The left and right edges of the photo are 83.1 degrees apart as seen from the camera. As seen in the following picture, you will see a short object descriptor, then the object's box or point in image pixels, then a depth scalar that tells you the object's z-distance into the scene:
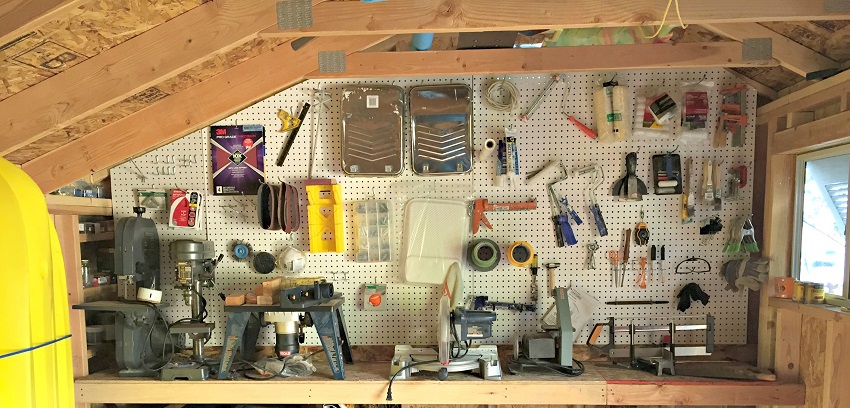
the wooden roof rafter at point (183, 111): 2.01
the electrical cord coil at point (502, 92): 2.21
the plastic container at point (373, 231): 2.28
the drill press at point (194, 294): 2.05
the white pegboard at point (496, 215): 2.22
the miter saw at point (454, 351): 2.01
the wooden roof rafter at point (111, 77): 1.57
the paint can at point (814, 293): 1.87
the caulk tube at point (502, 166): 2.23
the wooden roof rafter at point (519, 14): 1.43
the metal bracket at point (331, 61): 2.01
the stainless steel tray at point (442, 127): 2.21
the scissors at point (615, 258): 2.24
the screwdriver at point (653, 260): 2.22
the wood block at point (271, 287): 2.07
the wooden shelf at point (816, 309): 1.68
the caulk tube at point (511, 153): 2.22
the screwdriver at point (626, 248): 2.23
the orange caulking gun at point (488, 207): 2.22
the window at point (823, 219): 1.83
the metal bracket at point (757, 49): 1.83
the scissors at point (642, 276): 2.24
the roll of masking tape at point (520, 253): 2.19
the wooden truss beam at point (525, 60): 2.00
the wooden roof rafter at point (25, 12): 1.20
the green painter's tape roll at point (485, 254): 2.18
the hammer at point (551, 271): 2.25
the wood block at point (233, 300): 2.06
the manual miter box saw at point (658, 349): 2.05
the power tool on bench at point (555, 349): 2.04
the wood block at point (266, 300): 2.05
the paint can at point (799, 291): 1.93
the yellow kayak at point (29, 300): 1.43
